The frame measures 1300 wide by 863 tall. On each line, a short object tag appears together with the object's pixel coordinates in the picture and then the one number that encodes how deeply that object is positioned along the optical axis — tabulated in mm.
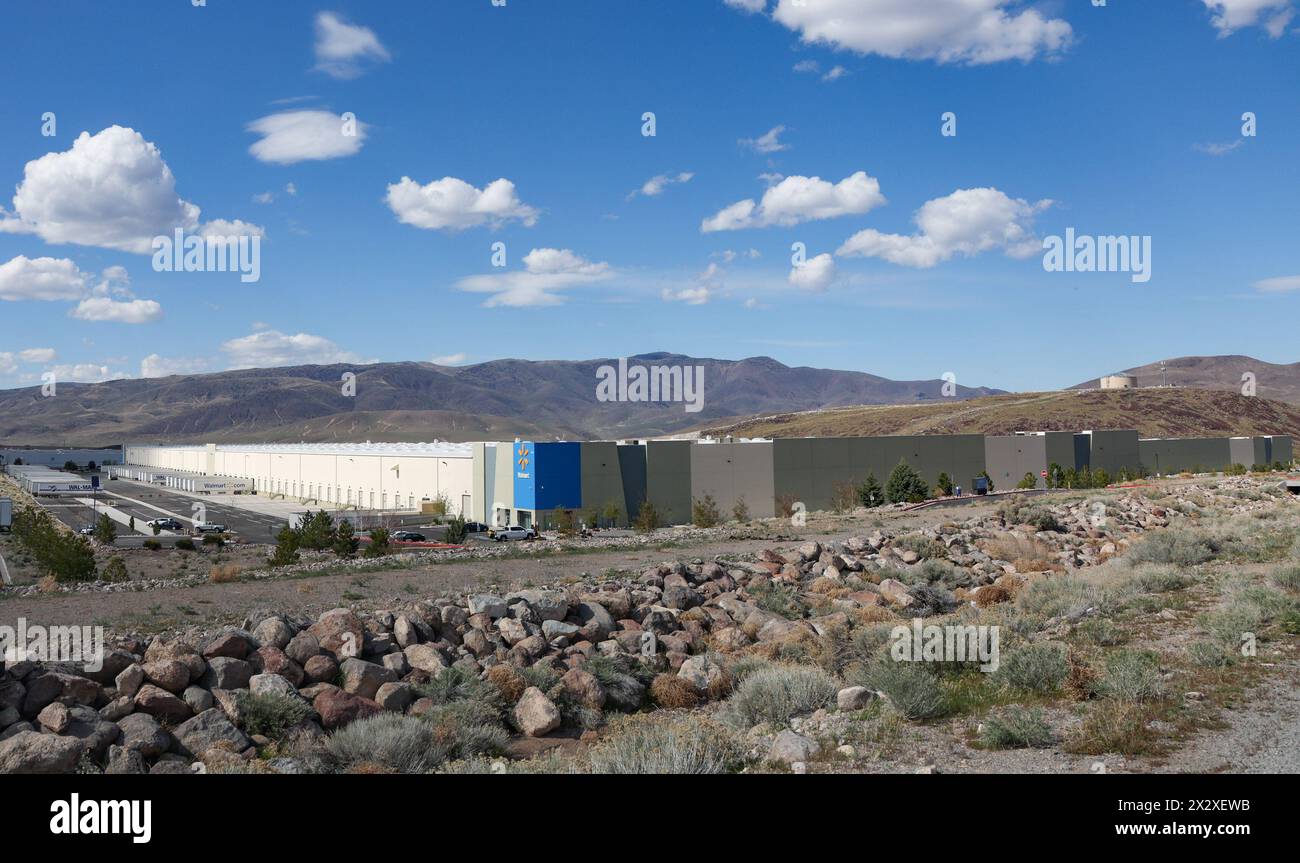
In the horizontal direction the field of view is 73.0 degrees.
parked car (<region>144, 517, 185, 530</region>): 55203
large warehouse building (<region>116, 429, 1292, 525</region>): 52031
